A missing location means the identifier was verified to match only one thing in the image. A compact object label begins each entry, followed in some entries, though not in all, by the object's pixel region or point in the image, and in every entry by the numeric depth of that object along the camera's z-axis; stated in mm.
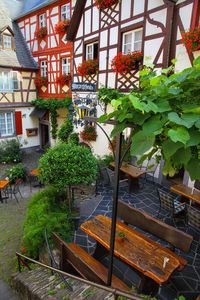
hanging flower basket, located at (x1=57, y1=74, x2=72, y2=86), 12215
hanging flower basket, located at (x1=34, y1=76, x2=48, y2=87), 13875
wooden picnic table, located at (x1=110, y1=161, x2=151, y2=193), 6917
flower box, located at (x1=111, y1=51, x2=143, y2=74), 7546
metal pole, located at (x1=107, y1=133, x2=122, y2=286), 2184
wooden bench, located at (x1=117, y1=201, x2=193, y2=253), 3463
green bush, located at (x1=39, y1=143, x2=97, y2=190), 4910
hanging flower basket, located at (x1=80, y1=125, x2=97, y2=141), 10477
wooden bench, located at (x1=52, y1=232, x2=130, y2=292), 2983
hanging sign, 9445
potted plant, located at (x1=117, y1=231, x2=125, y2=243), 3592
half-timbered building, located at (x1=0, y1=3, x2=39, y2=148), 13062
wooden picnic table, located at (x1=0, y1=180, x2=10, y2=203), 8060
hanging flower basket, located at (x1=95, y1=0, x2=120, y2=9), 8320
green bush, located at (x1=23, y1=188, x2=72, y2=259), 4578
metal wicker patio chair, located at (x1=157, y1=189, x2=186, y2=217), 5080
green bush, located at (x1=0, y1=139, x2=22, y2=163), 13109
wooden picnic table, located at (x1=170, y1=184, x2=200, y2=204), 5250
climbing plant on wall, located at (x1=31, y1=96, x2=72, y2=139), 12085
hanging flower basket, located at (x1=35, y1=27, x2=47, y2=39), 13023
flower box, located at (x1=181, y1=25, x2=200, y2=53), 5558
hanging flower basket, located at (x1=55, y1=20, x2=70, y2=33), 11484
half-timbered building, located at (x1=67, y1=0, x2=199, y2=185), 6539
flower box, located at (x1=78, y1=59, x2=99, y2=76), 9586
